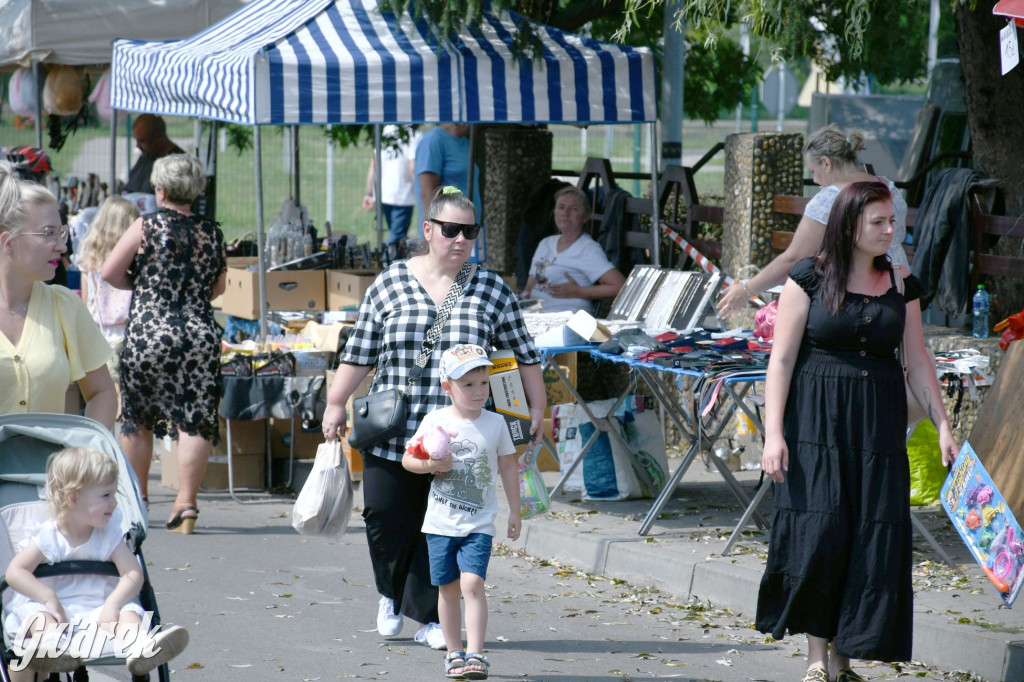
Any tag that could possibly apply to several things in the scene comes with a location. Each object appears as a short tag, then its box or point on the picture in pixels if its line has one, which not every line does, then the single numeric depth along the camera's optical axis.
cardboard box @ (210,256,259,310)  23.22
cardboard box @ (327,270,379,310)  20.90
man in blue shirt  22.91
